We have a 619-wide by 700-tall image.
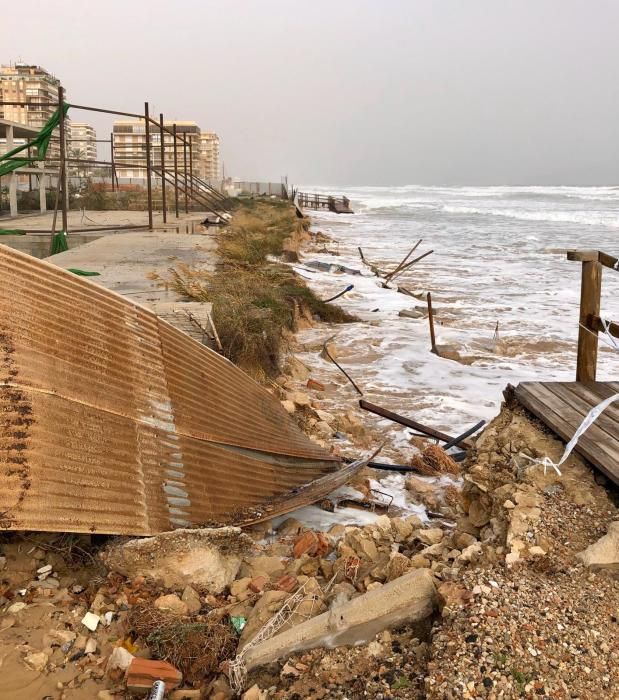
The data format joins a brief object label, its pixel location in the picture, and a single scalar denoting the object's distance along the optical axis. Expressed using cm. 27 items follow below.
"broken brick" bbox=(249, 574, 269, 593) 326
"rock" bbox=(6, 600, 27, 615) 282
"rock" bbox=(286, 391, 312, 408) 669
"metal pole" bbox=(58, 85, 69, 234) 1115
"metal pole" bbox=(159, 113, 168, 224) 1536
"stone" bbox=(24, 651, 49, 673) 258
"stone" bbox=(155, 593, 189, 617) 297
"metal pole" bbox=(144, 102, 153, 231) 1420
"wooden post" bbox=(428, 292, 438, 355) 1009
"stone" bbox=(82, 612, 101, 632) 282
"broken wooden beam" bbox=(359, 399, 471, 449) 622
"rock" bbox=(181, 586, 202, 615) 304
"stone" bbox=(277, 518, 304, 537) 401
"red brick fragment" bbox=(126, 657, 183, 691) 255
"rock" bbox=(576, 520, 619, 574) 278
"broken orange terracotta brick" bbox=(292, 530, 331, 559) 366
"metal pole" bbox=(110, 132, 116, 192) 2217
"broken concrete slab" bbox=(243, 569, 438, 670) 265
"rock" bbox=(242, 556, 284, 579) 347
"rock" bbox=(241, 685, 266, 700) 248
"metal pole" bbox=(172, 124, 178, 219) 1768
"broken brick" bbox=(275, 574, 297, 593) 320
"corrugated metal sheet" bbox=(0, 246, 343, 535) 275
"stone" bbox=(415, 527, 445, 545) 387
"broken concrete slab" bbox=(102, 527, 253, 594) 306
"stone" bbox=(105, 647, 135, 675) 264
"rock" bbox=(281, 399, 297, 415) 639
